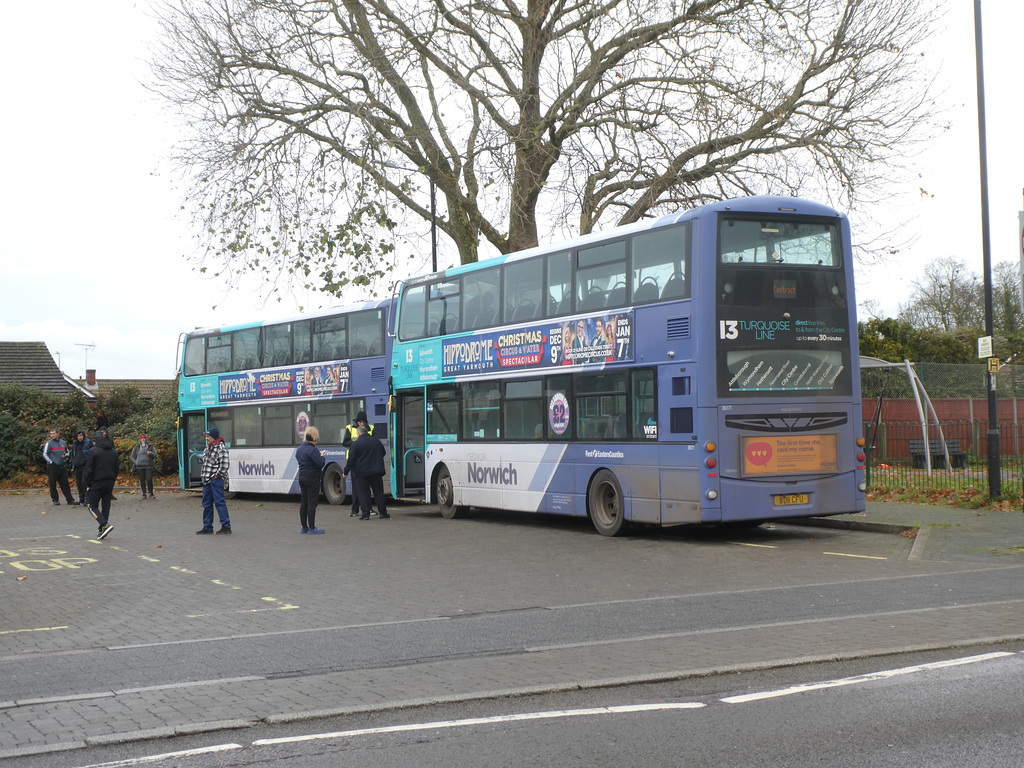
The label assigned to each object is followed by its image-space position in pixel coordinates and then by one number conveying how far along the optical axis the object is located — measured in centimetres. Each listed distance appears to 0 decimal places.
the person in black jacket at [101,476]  1758
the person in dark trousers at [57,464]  2780
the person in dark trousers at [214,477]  1792
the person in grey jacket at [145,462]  2989
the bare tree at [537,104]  2270
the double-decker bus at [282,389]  2384
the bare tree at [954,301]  6227
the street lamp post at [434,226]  2762
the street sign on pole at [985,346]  1772
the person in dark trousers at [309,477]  1795
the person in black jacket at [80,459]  2614
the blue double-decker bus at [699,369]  1462
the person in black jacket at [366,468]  1980
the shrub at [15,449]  3650
